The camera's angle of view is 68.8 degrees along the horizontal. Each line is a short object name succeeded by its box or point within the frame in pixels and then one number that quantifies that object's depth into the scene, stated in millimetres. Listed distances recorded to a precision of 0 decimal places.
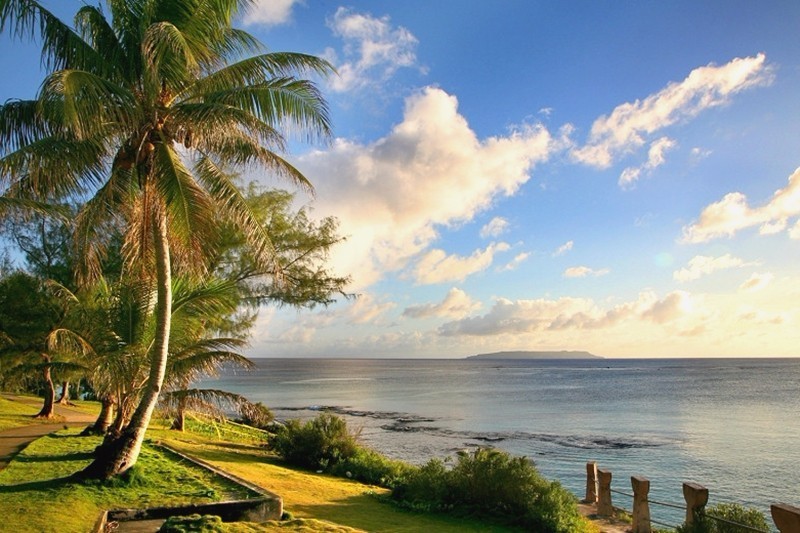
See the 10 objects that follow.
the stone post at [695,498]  10812
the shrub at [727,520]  10375
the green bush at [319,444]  17422
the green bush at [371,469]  16062
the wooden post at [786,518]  8234
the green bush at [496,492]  11953
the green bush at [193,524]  7933
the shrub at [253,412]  13570
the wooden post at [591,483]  15742
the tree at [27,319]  22109
